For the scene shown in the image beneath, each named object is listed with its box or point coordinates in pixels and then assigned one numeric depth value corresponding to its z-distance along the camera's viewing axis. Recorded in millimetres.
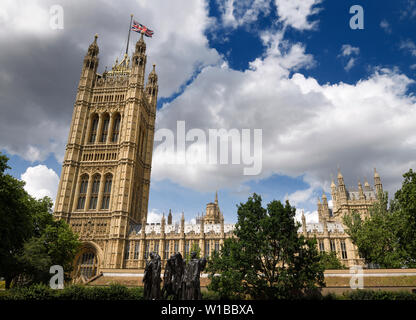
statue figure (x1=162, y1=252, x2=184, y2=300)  17688
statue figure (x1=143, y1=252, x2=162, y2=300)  18062
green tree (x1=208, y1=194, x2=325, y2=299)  27922
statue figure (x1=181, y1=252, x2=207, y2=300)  17250
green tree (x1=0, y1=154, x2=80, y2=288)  26656
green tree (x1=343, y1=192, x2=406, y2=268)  36031
